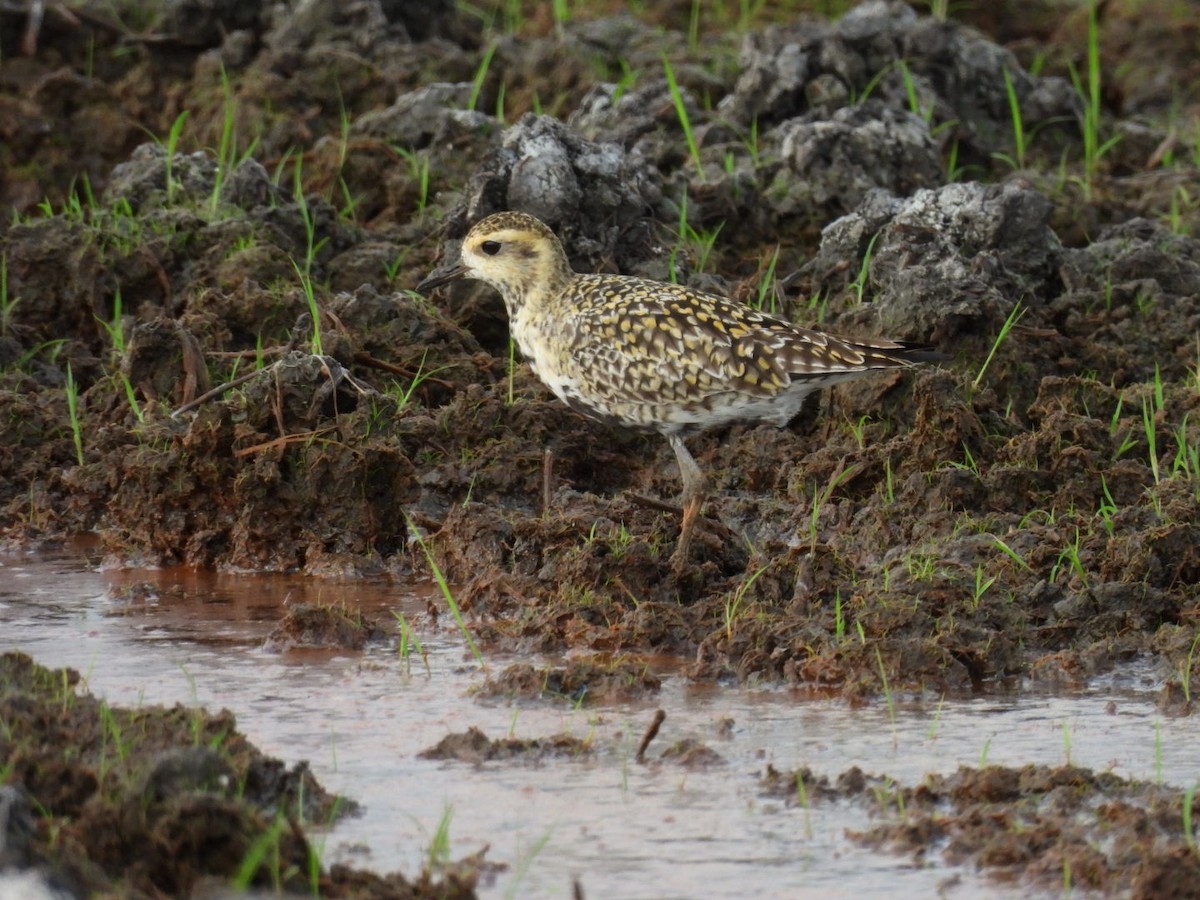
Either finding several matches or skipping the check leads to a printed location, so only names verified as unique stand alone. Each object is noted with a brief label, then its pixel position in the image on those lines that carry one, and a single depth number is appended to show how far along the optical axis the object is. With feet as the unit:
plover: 50.16
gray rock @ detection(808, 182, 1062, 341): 58.08
